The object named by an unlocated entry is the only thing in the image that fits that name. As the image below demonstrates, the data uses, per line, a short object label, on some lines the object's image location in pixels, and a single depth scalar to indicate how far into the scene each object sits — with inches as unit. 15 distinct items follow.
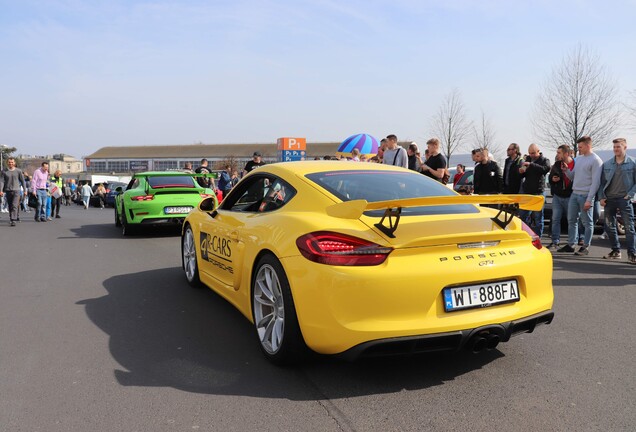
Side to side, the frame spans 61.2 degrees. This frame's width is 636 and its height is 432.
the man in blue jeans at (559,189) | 363.6
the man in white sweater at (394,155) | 395.2
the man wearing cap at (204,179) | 627.2
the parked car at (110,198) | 1195.5
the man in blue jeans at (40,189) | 634.8
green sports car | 433.4
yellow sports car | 119.2
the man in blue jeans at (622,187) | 310.0
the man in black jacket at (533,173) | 371.9
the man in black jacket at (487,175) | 377.4
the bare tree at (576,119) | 966.0
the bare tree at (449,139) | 1397.6
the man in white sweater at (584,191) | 327.3
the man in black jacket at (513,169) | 390.6
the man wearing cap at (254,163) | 508.8
